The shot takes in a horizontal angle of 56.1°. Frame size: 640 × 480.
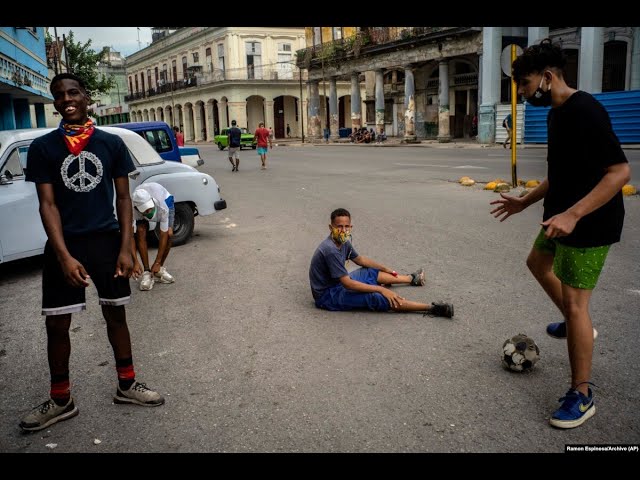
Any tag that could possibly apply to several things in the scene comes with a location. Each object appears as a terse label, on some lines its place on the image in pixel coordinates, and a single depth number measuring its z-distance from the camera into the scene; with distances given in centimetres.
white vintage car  672
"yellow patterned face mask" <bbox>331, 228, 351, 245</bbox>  519
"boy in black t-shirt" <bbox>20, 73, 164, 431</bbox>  331
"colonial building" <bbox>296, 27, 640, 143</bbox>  2688
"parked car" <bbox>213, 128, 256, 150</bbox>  3988
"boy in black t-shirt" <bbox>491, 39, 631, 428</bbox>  310
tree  3362
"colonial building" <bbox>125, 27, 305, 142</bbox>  5769
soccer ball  386
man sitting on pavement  509
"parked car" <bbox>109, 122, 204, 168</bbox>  1262
